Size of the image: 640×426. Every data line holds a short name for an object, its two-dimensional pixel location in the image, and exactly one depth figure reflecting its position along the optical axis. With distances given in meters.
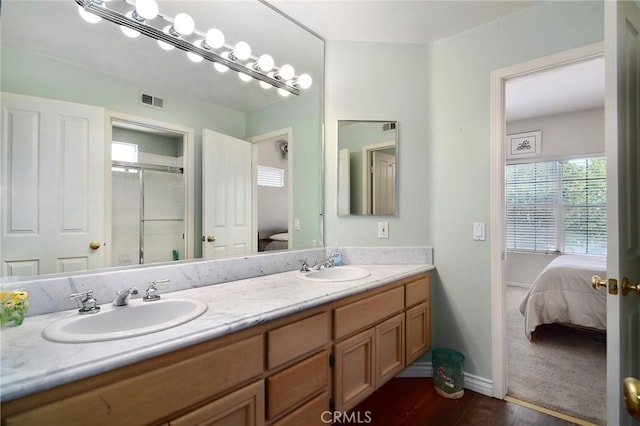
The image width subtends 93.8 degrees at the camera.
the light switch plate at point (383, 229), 2.21
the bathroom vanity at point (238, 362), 0.73
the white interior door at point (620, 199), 1.00
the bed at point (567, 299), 2.60
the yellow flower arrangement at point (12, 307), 0.94
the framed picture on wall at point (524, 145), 4.54
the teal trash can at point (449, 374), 1.94
